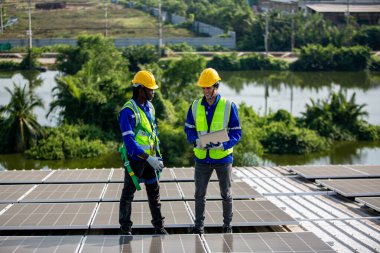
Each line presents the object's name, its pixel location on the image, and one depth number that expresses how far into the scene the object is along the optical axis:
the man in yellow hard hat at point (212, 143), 6.91
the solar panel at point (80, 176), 9.67
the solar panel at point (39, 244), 5.96
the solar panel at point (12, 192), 8.30
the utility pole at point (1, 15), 38.83
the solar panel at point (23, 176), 9.62
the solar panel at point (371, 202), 8.02
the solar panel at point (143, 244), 6.04
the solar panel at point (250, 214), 7.21
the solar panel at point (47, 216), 7.00
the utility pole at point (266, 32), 57.66
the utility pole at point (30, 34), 46.70
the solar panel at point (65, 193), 8.33
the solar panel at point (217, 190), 8.50
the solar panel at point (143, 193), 8.35
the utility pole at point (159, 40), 54.76
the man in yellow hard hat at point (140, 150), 6.67
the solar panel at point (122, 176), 9.67
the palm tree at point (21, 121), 21.53
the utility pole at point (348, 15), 55.91
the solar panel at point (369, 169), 10.40
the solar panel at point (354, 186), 8.81
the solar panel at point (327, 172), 10.20
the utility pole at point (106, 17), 59.12
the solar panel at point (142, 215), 7.10
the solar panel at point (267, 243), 6.11
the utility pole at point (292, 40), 58.84
